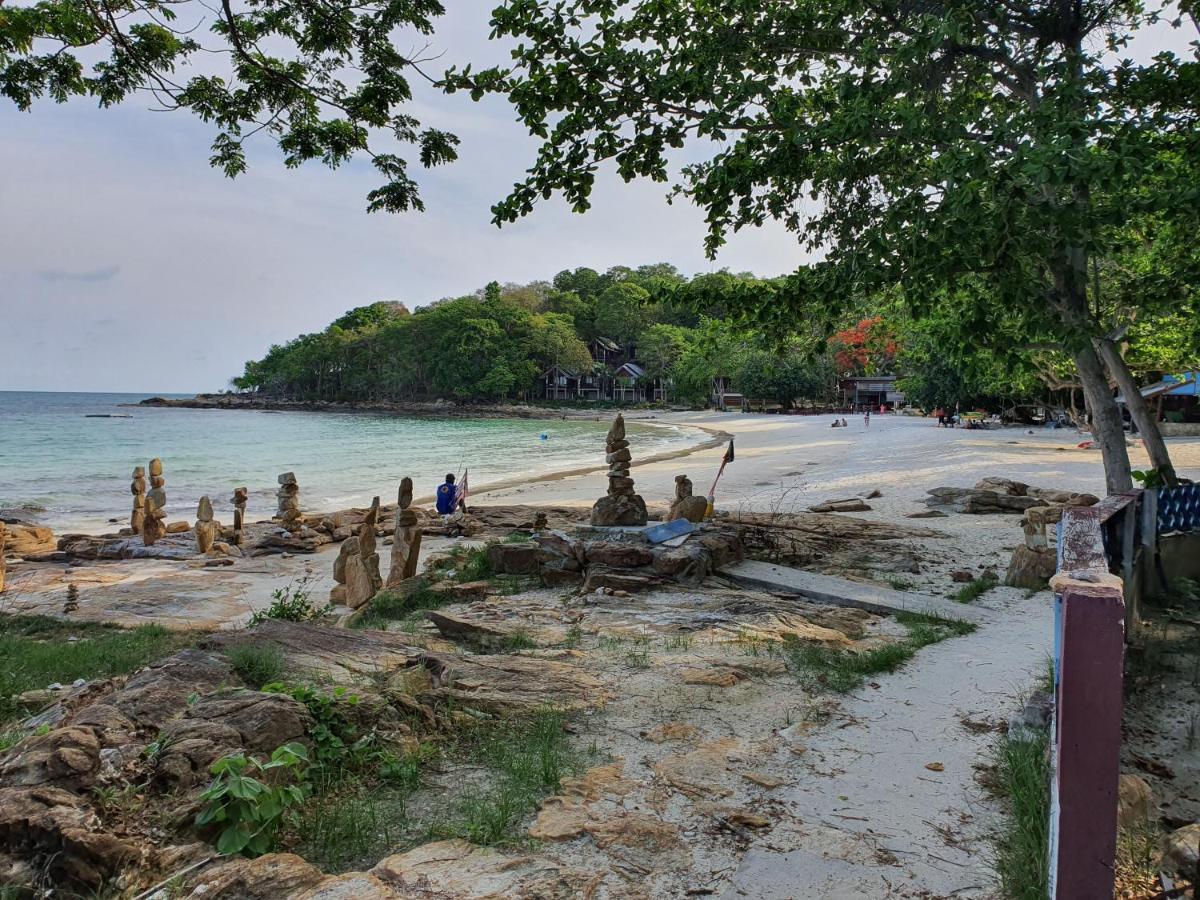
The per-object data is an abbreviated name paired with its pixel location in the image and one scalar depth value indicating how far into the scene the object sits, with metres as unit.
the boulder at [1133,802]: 3.05
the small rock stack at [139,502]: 15.26
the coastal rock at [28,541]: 14.77
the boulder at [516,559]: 9.10
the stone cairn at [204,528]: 14.07
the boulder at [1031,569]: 8.01
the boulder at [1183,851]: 2.38
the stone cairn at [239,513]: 15.32
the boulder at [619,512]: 10.70
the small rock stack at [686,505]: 11.02
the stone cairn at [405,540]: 9.59
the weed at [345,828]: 2.95
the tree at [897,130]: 5.36
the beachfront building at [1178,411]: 34.00
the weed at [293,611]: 7.80
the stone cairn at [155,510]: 14.94
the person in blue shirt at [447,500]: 16.42
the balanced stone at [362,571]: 8.84
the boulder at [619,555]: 8.59
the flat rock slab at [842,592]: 7.09
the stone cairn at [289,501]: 16.37
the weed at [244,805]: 2.86
